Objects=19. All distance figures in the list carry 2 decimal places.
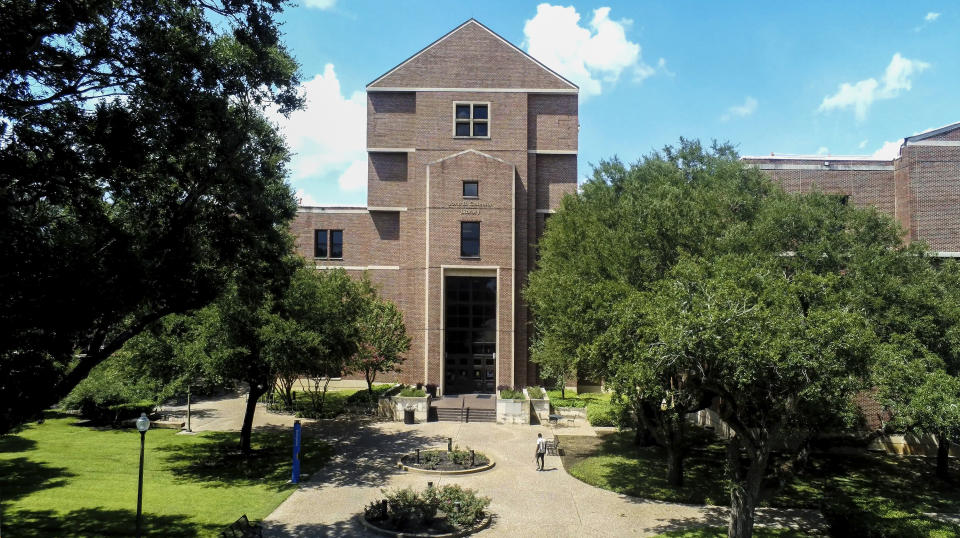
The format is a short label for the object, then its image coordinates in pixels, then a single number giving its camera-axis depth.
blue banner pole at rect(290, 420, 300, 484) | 19.22
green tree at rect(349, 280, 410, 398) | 32.94
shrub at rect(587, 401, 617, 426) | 29.61
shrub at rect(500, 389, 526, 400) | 30.89
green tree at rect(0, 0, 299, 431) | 9.84
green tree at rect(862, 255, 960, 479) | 15.09
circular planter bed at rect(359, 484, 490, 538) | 15.21
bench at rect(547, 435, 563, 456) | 23.89
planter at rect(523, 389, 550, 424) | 30.59
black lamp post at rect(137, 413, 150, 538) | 12.99
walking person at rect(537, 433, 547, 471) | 21.31
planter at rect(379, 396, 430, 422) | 30.48
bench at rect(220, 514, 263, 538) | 13.41
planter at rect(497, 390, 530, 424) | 30.17
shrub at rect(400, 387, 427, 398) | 31.39
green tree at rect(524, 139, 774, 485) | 14.38
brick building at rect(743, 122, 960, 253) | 29.33
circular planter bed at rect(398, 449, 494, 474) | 20.91
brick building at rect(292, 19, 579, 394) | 36.78
